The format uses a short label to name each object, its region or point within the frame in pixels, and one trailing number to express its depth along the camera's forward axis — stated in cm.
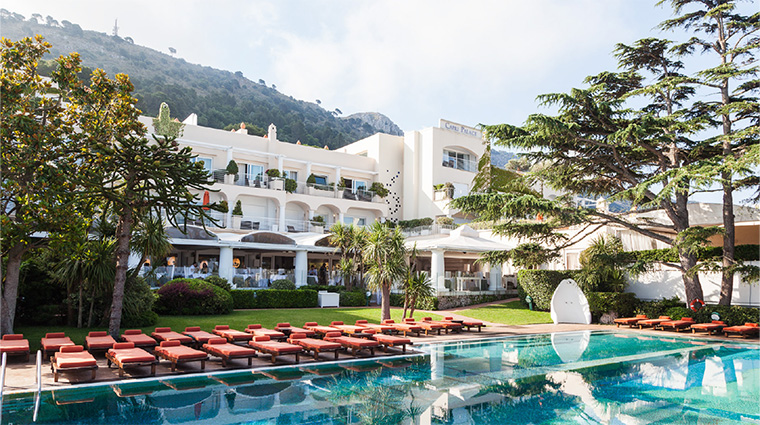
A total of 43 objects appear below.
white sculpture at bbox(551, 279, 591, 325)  2311
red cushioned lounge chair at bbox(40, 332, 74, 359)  1121
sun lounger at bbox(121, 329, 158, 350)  1225
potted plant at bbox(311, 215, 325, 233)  3791
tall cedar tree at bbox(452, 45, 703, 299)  2008
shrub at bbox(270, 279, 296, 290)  2653
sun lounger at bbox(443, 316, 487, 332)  1922
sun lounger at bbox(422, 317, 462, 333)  1855
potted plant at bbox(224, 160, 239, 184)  3553
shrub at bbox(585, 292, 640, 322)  2330
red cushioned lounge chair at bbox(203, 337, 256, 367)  1152
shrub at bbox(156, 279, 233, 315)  2034
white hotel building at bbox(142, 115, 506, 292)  2819
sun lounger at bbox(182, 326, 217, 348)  1313
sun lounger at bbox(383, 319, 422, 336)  1680
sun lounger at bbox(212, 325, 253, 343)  1370
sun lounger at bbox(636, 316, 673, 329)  2084
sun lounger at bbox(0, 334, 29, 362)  1052
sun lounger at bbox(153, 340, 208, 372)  1077
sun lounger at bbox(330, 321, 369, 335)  1552
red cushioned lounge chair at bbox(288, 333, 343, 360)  1284
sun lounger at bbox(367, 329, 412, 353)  1397
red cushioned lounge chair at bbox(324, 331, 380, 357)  1336
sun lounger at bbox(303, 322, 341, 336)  1538
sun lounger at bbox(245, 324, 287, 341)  1383
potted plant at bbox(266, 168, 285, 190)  3738
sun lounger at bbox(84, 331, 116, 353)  1142
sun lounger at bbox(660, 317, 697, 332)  2023
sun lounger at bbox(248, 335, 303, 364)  1220
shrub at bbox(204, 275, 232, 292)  2352
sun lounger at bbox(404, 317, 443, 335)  1808
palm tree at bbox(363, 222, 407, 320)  1909
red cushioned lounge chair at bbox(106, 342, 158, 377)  1004
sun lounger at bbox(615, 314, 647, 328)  2145
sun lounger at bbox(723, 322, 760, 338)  1855
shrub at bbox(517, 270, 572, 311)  2558
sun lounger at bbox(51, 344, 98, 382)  937
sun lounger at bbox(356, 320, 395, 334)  1644
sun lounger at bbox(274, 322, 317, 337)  1477
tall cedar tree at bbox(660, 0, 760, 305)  1975
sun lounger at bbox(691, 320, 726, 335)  1908
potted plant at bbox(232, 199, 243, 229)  3394
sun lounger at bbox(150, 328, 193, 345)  1289
